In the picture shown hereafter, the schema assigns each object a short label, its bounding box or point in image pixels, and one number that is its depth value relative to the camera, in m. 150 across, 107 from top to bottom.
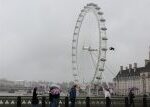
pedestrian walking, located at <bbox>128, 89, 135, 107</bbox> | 12.37
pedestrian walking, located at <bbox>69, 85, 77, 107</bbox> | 11.59
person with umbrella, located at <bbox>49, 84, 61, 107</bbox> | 10.58
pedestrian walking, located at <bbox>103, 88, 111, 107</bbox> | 11.98
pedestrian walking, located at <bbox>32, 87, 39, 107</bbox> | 10.94
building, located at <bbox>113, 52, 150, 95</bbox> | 72.90
